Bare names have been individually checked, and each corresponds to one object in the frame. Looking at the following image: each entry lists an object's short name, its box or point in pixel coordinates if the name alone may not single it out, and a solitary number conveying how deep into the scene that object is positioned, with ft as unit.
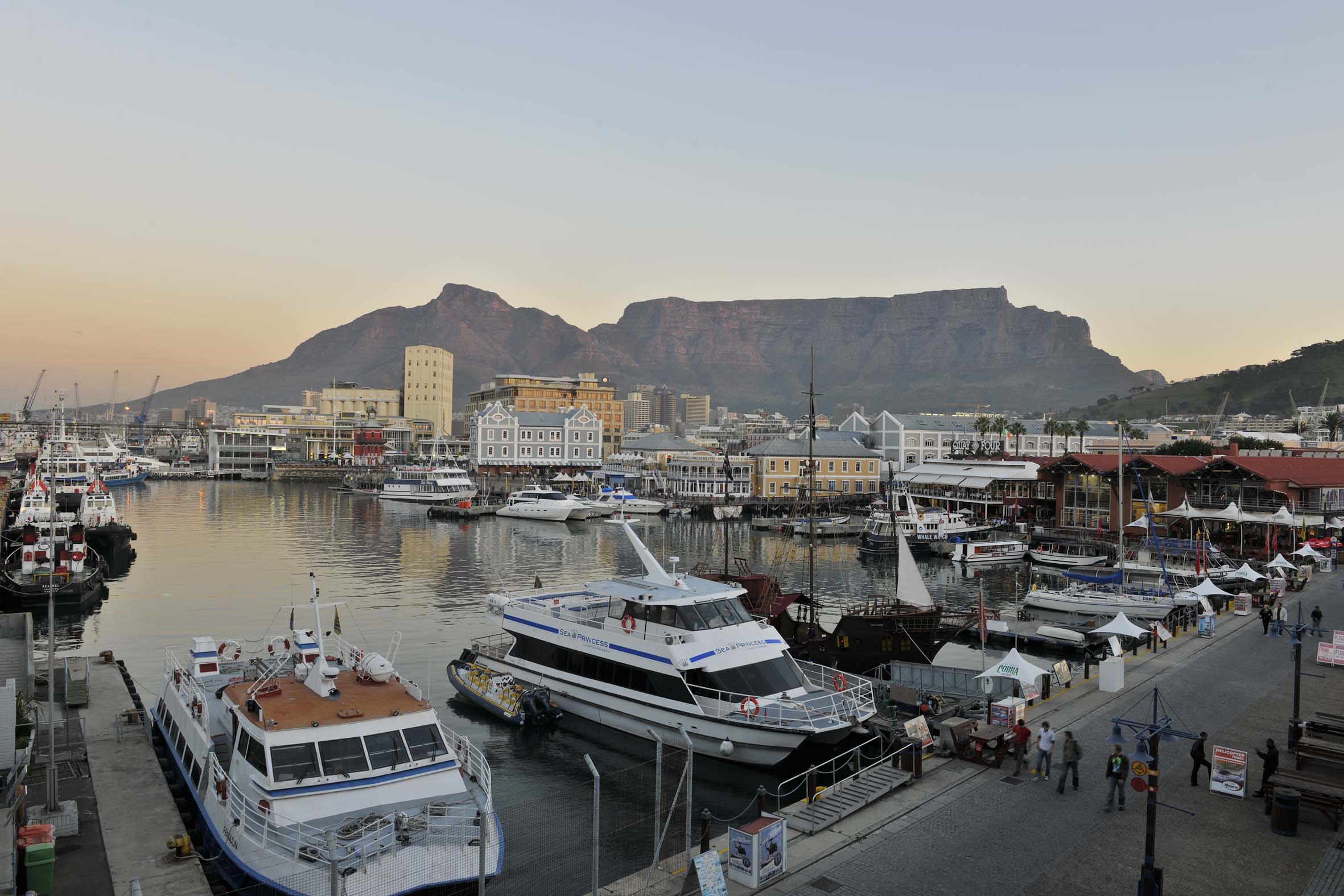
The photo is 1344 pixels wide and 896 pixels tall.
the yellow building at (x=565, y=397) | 625.00
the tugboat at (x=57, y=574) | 131.13
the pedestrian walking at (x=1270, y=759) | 48.73
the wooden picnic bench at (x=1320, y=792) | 45.39
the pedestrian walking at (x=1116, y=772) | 48.14
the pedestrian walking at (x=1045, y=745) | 53.26
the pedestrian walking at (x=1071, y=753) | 50.52
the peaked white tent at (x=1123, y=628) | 98.07
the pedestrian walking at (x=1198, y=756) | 51.26
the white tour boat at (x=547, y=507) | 298.97
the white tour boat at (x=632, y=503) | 316.81
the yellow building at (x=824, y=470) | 337.93
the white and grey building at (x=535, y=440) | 437.58
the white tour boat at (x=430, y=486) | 352.49
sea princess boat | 66.59
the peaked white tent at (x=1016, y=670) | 72.38
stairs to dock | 47.14
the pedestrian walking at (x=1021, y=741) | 54.65
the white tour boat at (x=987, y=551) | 197.98
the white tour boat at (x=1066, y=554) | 185.68
